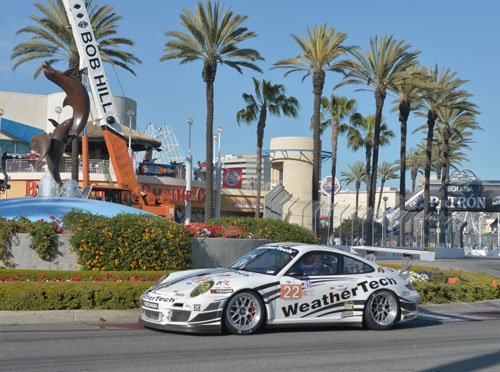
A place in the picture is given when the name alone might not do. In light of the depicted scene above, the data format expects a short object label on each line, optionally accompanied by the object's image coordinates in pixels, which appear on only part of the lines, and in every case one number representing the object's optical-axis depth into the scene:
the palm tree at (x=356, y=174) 91.31
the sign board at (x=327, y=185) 56.97
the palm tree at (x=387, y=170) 90.33
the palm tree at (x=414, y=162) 82.74
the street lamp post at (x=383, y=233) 36.16
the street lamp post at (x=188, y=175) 46.99
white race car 8.98
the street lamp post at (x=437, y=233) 48.57
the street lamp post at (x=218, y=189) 50.50
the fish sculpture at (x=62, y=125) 22.55
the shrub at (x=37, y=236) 14.72
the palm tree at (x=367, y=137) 59.16
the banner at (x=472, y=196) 54.06
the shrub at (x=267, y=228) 18.41
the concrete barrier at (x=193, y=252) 14.80
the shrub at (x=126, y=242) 14.57
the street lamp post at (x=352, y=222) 33.59
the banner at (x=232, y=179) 58.06
